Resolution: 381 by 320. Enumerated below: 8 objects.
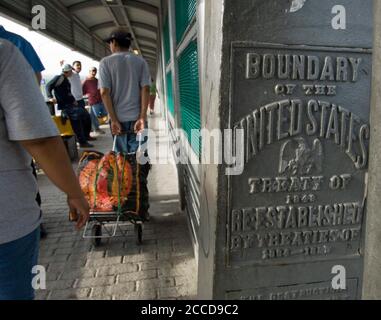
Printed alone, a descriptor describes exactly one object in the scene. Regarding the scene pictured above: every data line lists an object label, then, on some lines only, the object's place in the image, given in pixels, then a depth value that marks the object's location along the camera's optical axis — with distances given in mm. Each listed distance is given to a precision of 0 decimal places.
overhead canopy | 6078
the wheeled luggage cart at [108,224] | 3244
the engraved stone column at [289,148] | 1607
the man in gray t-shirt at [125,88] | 3832
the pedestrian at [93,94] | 10000
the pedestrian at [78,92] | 8528
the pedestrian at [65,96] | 7461
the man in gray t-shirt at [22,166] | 1327
